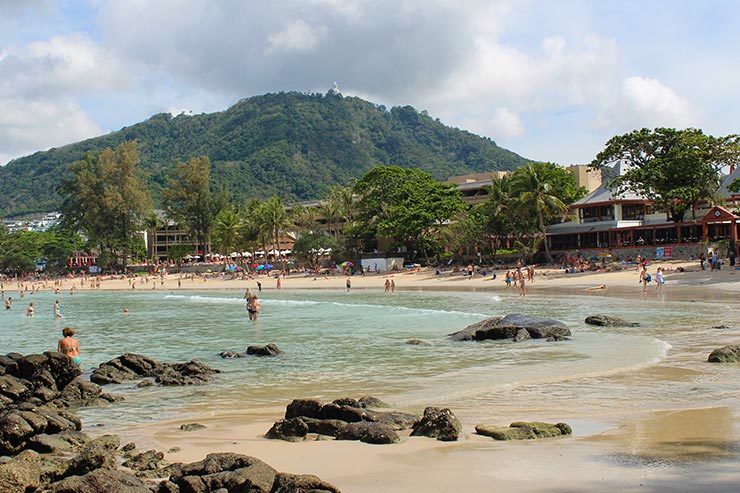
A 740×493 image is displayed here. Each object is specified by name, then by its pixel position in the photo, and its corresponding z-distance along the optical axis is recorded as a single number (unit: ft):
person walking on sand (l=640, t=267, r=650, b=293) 127.65
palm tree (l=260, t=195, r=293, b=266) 269.85
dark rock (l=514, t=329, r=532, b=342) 67.77
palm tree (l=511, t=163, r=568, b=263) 189.06
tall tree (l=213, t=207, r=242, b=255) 284.82
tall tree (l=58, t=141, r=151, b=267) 311.27
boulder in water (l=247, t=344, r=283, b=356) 66.74
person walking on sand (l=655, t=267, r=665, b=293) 128.57
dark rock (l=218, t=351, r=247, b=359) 66.13
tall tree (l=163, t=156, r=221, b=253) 328.29
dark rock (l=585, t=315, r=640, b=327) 76.25
